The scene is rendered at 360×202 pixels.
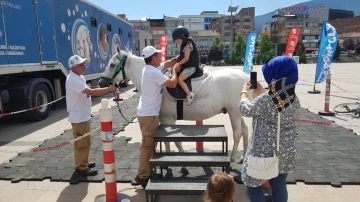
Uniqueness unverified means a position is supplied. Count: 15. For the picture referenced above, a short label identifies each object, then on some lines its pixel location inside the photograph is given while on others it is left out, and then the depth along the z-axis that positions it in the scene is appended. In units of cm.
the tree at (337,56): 4933
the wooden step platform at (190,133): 328
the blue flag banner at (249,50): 1327
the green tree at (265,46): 5103
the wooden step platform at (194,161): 312
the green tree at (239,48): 5519
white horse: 406
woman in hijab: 223
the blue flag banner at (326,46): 1052
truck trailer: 721
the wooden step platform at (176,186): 300
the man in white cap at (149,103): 353
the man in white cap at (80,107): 392
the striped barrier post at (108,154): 320
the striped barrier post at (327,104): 820
